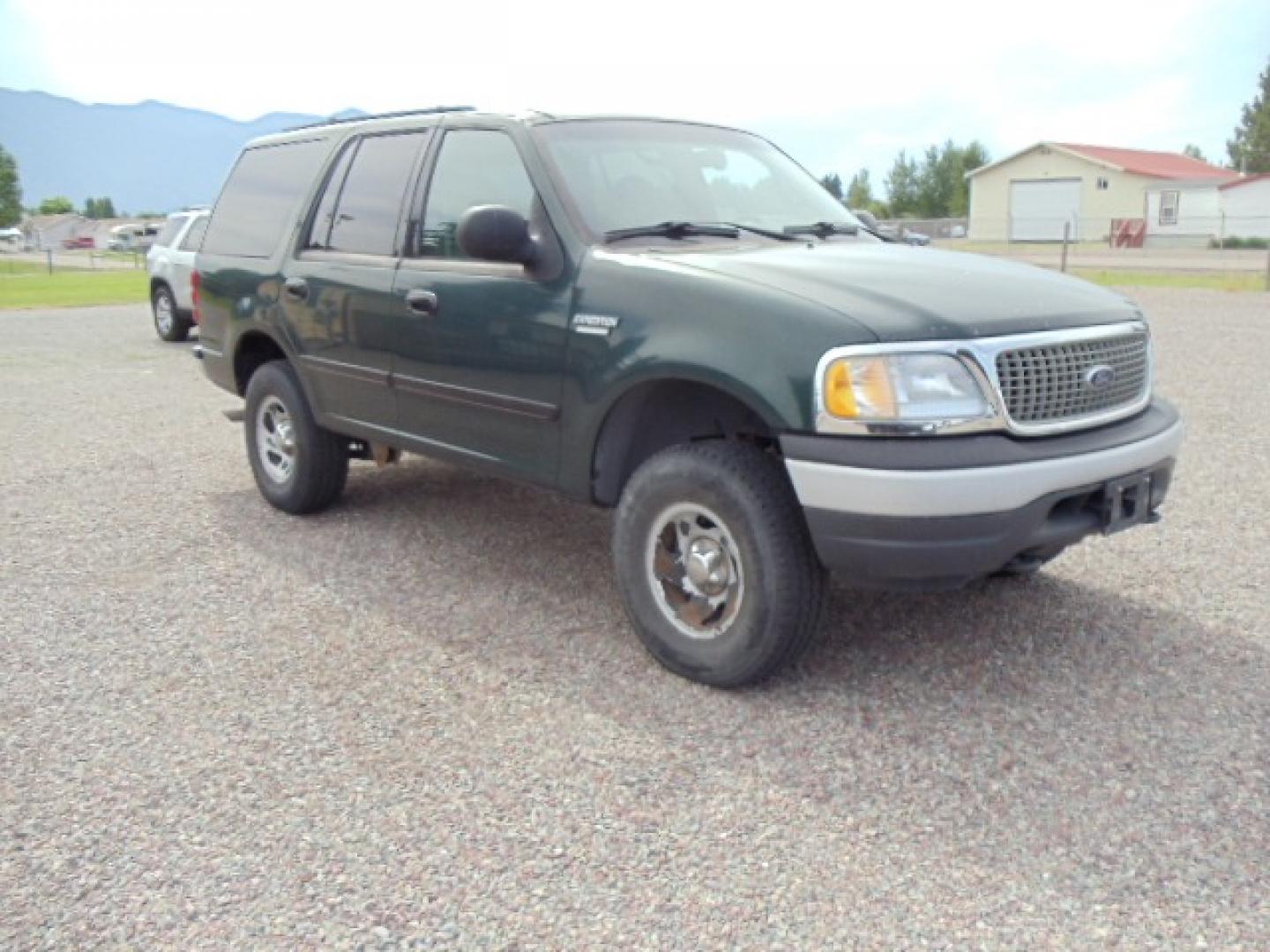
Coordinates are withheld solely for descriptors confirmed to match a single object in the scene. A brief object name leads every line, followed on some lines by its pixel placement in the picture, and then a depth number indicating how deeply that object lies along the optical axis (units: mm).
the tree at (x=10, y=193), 81438
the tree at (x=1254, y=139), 75188
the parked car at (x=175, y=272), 14516
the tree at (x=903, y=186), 73500
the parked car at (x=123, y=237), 66312
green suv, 3324
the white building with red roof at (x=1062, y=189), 52625
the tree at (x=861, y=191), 66675
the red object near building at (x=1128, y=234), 46041
